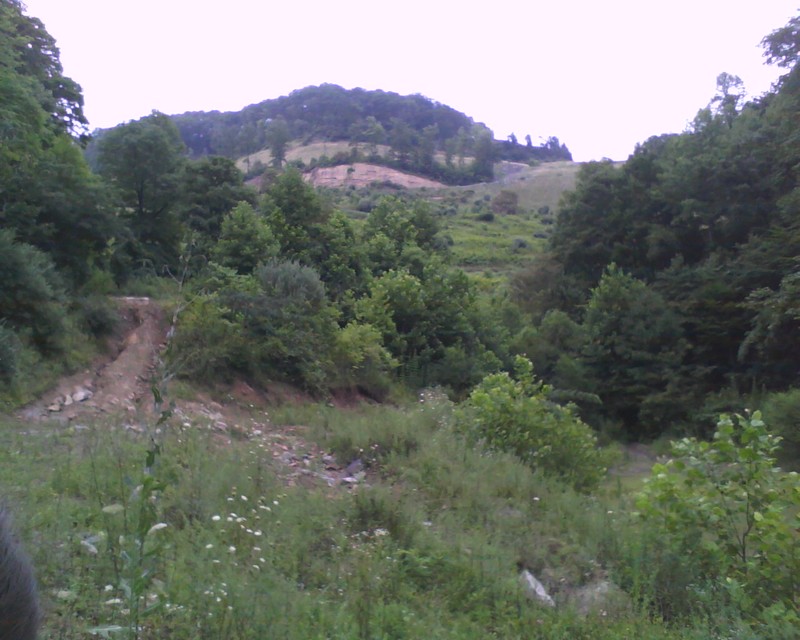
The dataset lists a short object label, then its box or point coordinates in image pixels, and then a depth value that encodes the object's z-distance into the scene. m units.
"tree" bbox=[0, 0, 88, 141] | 20.12
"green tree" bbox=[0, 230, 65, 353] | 12.30
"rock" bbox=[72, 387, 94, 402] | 12.34
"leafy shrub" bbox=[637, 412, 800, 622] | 5.69
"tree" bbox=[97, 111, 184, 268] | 20.00
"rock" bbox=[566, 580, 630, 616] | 5.91
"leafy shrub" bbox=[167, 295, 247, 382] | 14.67
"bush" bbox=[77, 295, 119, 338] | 14.74
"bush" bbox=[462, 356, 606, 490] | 10.84
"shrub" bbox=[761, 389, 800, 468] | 15.96
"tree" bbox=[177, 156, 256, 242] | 20.22
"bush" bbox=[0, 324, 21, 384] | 10.94
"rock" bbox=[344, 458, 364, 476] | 9.72
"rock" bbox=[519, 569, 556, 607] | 6.17
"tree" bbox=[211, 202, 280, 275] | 18.56
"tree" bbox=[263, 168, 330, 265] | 20.98
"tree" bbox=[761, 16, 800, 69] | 17.23
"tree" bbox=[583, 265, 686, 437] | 22.50
